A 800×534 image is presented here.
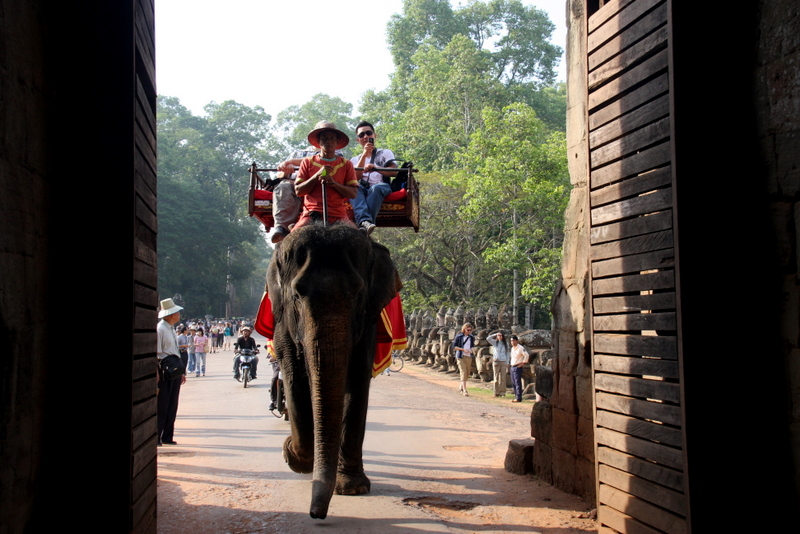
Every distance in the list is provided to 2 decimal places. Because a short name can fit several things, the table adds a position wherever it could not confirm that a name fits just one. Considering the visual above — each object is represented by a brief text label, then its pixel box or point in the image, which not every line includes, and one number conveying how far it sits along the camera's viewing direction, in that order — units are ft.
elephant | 17.25
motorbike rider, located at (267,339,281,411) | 37.51
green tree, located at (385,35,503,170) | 105.09
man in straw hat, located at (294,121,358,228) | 21.58
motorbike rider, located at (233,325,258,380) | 55.98
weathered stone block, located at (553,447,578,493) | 21.83
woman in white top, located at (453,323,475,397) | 56.75
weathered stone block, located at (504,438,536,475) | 25.04
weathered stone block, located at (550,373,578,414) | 22.22
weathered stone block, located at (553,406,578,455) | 21.95
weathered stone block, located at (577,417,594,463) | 20.93
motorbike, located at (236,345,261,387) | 57.16
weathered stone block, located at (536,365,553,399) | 25.13
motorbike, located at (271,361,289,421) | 34.83
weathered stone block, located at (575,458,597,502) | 20.72
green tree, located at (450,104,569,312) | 72.54
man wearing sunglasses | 24.99
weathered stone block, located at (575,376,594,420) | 21.08
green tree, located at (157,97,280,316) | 178.29
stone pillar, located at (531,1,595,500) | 21.50
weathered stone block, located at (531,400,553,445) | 23.79
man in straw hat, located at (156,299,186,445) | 28.12
